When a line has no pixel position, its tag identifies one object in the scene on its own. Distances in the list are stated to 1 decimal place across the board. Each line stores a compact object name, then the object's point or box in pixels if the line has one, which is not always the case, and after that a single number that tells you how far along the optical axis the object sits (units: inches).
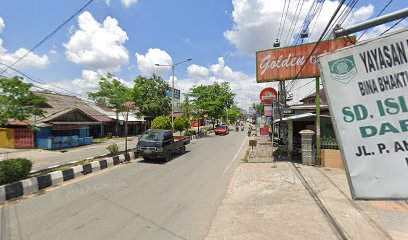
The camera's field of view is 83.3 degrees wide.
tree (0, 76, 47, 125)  335.6
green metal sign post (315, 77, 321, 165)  467.8
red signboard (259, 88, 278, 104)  590.5
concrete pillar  472.1
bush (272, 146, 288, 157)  602.4
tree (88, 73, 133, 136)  927.0
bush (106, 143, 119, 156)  605.7
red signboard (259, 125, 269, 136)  804.2
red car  1502.2
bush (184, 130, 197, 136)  1316.7
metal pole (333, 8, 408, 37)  95.2
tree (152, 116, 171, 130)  824.9
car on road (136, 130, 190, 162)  519.7
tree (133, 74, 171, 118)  1552.7
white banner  98.6
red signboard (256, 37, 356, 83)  486.9
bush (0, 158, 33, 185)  304.2
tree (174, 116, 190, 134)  1096.5
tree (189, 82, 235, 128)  1498.5
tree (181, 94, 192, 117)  1540.8
